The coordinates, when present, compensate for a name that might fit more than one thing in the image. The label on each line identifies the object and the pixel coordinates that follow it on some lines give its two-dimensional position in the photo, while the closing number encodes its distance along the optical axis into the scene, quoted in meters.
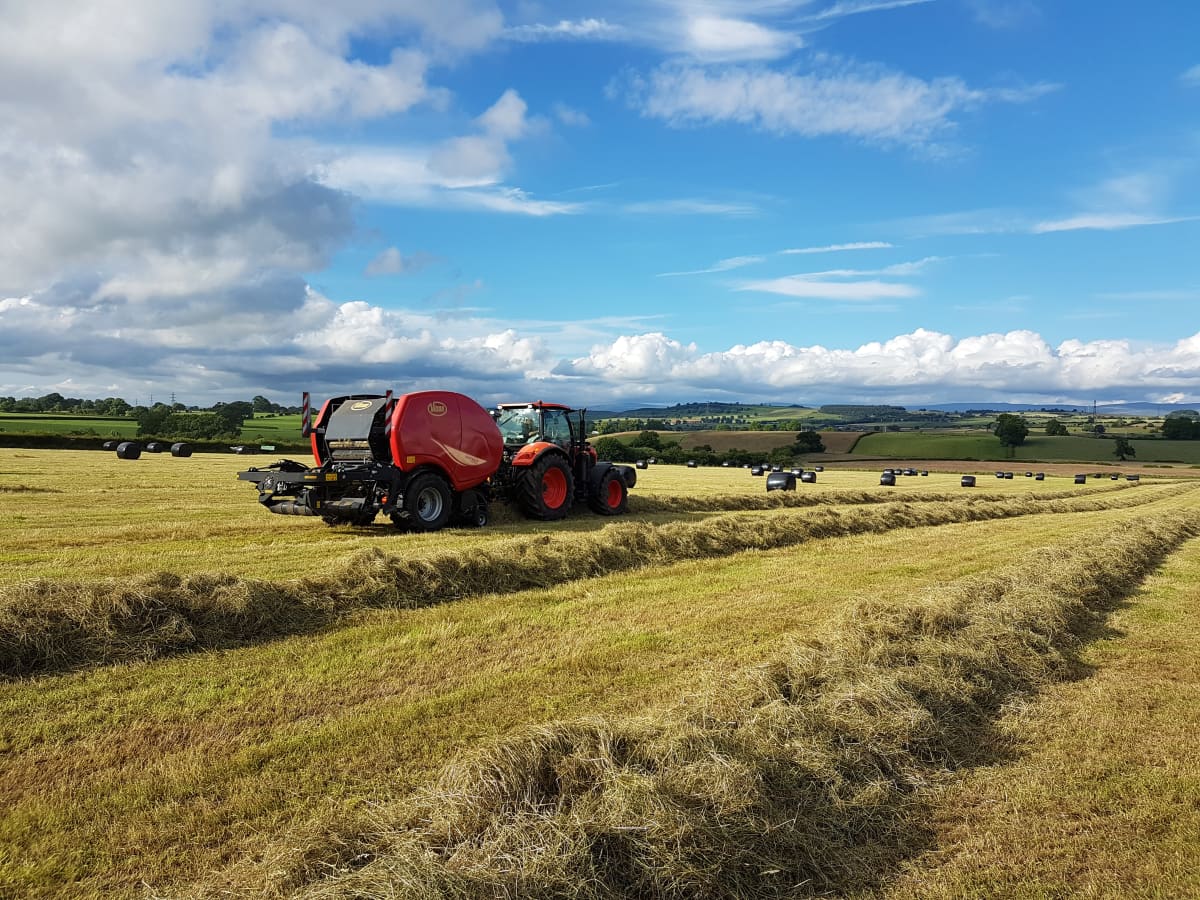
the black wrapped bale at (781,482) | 28.31
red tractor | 15.45
